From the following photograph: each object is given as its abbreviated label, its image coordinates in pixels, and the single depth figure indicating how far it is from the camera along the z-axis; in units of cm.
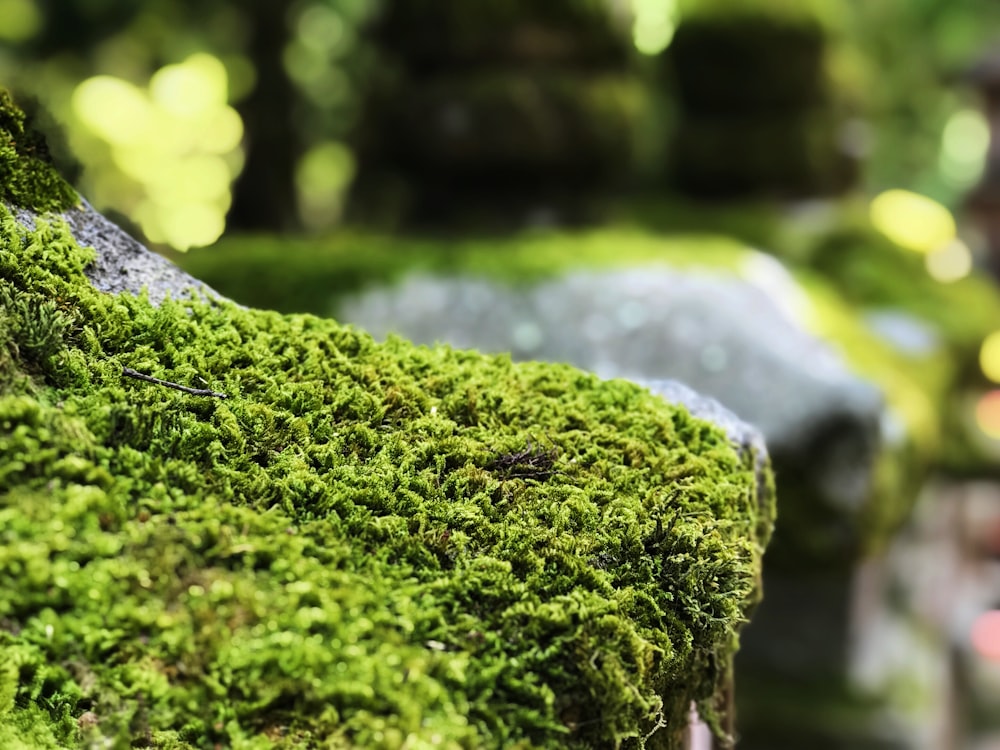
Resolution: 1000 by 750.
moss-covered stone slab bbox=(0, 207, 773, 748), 54
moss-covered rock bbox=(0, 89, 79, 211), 62
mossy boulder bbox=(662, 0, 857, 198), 223
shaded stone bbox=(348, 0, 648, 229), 172
